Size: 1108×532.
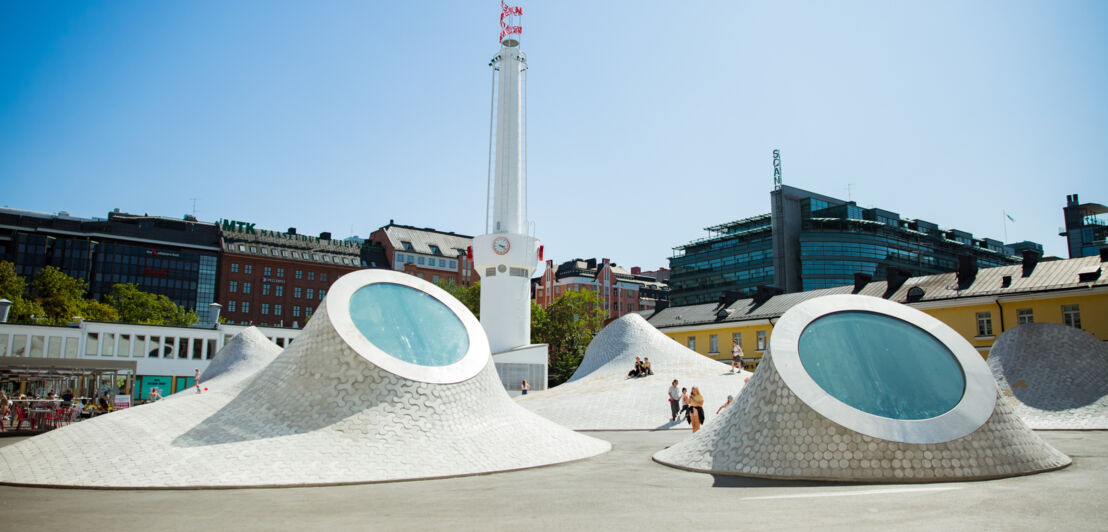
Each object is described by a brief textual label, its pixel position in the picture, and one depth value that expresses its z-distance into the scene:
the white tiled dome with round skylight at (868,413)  12.13
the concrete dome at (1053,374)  26.00
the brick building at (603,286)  119.12
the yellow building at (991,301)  40.28
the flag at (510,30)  54.88
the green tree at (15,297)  57.66
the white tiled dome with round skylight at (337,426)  13.13
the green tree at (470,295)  83.94
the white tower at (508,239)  51.03
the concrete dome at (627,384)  30.36
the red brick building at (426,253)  107.44
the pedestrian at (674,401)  28.47
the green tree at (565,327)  79.38
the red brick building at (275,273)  96.56
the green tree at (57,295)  63.22
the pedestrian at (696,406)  22.23
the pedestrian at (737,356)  37.52
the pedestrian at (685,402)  27.47
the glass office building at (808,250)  97.06
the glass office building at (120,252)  90.06
